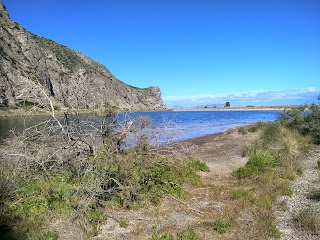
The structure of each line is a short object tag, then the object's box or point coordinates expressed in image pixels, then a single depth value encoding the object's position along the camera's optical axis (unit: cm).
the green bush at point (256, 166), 900
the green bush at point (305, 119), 1583
